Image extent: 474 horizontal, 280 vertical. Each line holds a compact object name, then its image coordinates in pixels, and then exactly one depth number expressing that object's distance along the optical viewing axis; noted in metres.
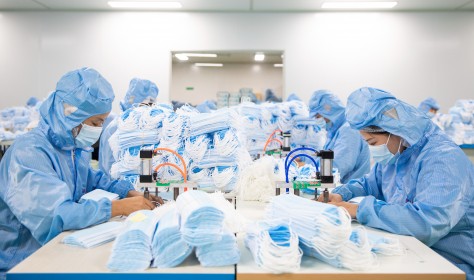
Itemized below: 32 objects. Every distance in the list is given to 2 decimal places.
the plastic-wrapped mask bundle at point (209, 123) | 2.35
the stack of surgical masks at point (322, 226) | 1.22
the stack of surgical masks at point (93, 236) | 1.46
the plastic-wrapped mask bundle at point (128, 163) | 2.44
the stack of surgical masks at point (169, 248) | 1.25
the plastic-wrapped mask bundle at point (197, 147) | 2.33
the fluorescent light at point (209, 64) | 11.75
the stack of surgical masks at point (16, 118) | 6.48
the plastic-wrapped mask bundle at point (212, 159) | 2.36
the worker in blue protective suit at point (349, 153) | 3.24
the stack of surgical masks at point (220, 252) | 1.25
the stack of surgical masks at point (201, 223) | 1.24
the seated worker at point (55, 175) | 1.65
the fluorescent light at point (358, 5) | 6.31
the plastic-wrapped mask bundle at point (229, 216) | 1.36
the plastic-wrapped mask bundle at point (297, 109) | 3.46
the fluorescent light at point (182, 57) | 10.38
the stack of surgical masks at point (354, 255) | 1.25
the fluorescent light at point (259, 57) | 10.48
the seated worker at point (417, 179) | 1.62
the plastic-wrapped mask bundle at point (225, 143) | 2.34
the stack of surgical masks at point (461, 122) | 6.27
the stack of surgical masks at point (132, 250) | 1.23
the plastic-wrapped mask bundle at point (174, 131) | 2.35
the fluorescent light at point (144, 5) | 6.34
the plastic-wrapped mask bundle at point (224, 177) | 2.36
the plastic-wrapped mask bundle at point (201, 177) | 2.37
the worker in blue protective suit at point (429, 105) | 6.49
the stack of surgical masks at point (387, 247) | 1.38
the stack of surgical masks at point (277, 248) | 1.21
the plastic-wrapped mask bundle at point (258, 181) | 2.31
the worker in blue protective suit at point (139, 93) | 4.18
